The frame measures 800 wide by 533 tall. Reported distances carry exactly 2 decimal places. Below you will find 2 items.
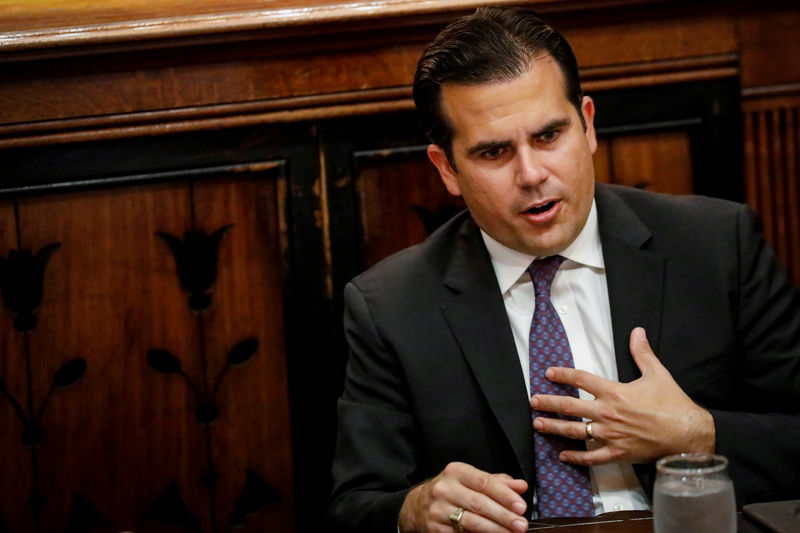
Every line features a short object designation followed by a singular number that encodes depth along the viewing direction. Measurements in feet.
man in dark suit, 19.64
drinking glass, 18.50
